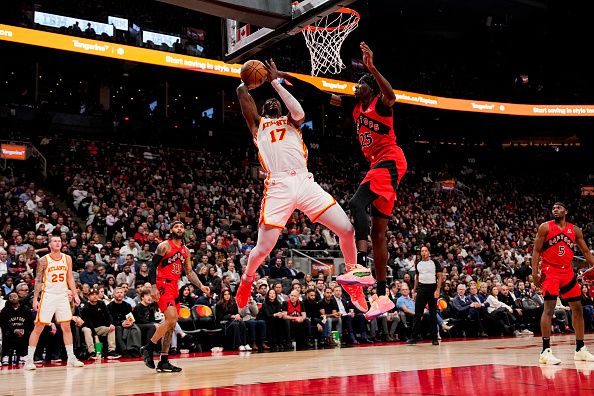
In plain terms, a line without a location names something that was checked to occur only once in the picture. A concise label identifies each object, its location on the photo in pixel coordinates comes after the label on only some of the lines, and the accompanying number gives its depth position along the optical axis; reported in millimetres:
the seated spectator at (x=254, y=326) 11398
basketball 5590
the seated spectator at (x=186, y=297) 11352
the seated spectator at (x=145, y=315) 10875
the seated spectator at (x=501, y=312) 14570
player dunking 5641
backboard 6363
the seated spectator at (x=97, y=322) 10422
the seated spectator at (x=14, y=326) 9711
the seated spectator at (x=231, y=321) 11273
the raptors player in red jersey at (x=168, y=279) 7465
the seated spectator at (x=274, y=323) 11578
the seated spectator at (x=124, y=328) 10656
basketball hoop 9312
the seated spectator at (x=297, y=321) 11672
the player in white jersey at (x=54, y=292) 8828
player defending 5293
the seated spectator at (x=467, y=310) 14039
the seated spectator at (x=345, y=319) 12594
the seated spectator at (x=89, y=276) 11773
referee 10992
